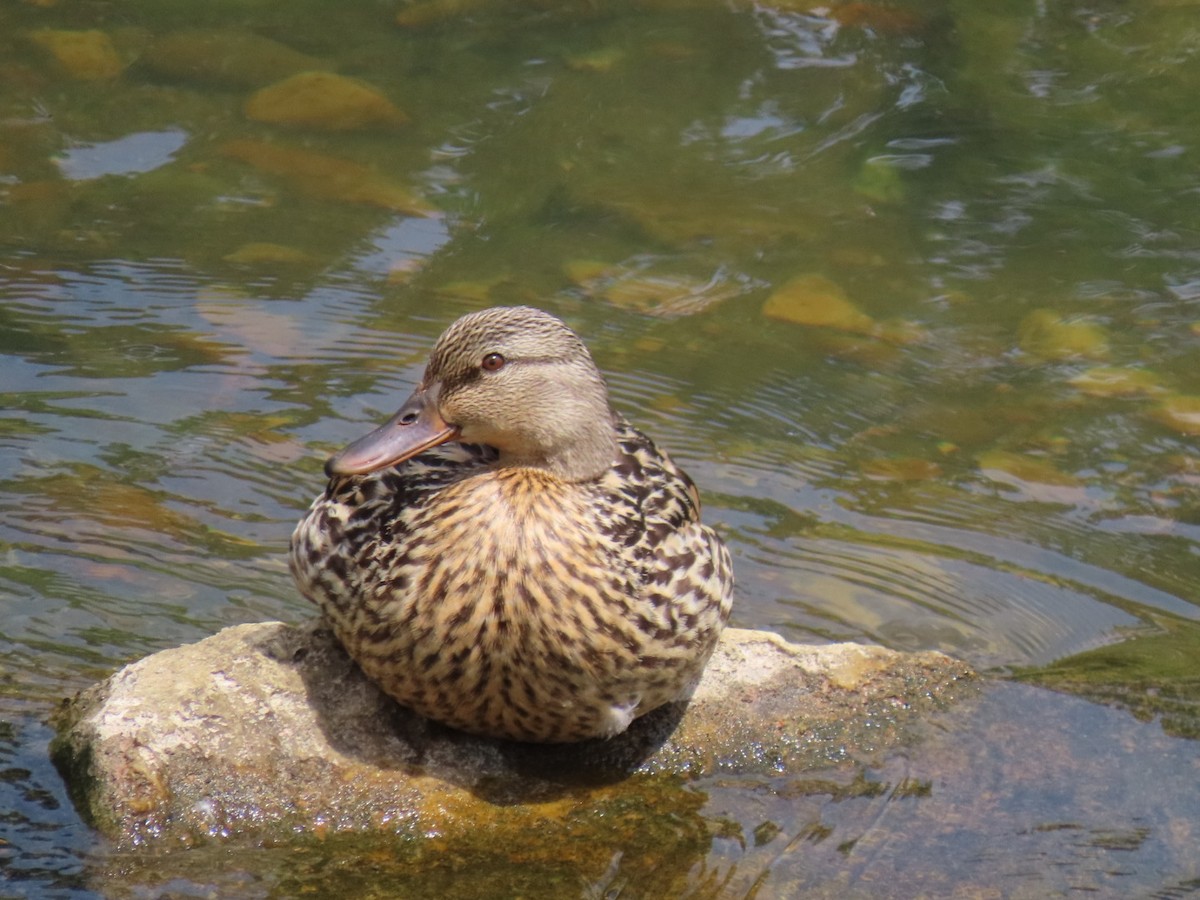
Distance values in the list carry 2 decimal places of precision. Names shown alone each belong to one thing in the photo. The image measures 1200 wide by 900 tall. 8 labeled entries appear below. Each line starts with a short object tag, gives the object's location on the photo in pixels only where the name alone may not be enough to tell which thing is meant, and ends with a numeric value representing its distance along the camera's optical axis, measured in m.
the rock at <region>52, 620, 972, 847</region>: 8.91
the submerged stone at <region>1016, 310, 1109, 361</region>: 16.25
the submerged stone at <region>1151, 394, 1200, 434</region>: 15.22
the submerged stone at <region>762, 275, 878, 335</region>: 16.83
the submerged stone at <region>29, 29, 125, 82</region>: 20.58
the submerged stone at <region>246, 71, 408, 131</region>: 19.83
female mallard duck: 9.15
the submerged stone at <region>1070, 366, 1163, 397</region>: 15.66
